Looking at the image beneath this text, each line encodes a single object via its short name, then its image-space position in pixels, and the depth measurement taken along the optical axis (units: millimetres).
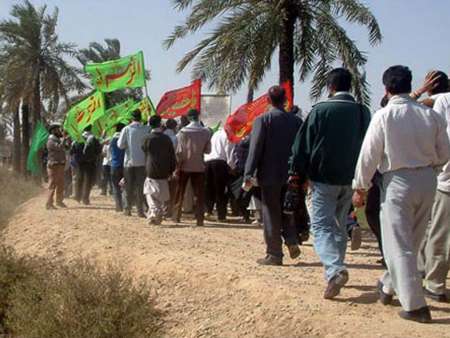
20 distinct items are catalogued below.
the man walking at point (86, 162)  15131
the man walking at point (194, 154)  11492
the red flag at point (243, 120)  12547
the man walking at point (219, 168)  12797
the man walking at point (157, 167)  11398
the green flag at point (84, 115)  15812
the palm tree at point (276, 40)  15383
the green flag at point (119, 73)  15398
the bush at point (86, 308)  6691
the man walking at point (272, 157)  7434
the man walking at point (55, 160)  14453
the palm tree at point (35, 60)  27328
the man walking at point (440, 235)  5910
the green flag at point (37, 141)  22062
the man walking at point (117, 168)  13523
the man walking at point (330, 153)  6207
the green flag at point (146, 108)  15422
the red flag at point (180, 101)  14641
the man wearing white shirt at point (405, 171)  5371
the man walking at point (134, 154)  12305
